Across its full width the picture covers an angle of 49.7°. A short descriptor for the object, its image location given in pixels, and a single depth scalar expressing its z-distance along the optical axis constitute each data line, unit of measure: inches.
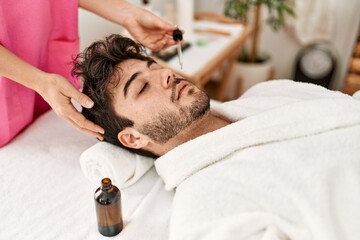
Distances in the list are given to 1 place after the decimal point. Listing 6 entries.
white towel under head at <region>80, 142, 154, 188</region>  50.1
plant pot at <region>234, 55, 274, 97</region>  124.3
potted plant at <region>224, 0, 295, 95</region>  112.0
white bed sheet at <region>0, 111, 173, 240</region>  45.3
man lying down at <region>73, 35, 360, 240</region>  39.8
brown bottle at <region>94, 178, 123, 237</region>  42.4
